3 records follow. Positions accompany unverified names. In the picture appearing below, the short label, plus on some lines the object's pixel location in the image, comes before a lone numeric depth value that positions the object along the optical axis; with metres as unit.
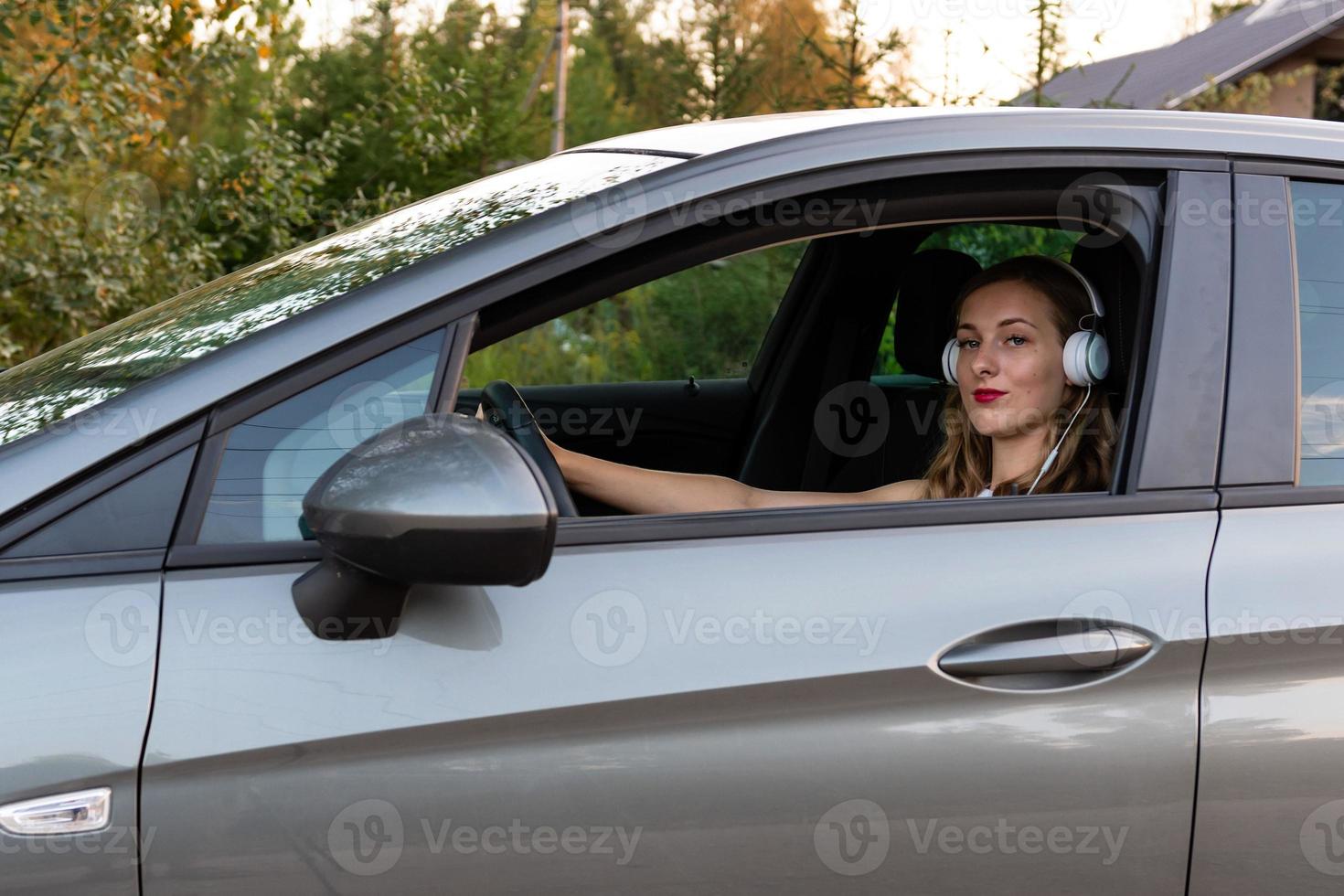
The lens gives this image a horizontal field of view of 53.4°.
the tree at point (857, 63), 7.18
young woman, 2.23
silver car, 1.49
